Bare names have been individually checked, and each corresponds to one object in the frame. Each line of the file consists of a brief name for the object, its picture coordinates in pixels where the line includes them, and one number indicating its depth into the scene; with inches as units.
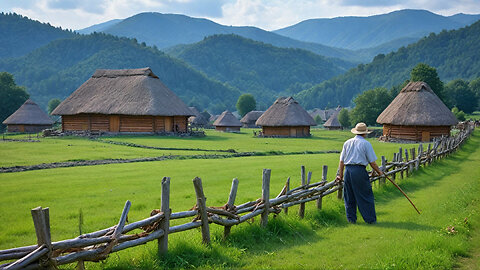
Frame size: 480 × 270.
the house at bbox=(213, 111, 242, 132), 2832.9
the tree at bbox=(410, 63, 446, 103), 2367.1
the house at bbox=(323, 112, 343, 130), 3390.0
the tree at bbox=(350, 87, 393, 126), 2807.6
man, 344.2
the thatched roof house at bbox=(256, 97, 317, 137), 2011.6
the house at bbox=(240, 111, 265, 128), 3627.0
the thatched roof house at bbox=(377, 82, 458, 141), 1550.2
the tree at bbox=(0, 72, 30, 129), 2519.7
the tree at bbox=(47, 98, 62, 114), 4101.9
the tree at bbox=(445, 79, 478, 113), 3590.1
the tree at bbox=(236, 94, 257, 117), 4562.0
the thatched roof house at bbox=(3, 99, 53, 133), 2059.5
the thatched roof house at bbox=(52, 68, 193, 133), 1641.2
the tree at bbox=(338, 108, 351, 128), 3432.6
